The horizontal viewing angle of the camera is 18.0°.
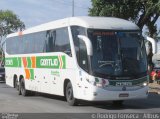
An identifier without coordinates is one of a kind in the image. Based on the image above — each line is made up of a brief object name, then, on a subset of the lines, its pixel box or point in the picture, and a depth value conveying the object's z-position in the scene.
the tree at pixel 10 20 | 115.19
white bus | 17.77
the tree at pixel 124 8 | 34.12
